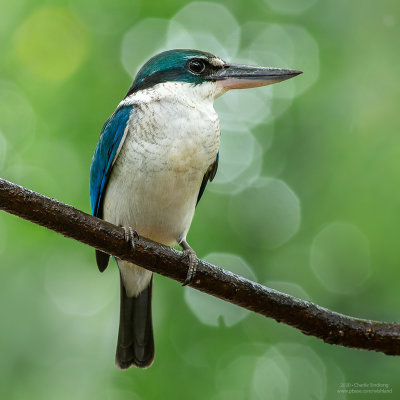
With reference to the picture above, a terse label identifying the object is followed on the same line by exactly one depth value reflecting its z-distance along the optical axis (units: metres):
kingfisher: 6.41
